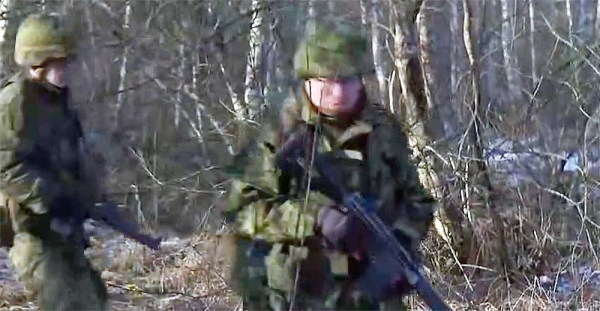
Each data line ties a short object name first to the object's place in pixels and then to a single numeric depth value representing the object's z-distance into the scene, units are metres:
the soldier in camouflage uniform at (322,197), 3.61
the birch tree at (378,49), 7.91
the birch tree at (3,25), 8.67
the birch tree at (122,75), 9.52
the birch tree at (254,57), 7.88
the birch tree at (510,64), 8.24
